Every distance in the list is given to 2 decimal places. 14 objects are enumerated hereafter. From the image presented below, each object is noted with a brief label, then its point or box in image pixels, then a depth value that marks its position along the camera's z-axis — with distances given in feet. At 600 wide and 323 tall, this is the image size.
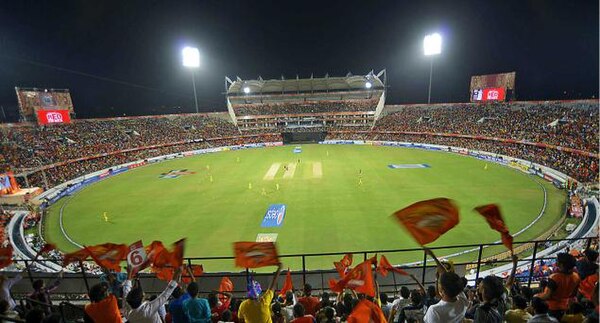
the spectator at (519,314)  13.43
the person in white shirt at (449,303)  11.96
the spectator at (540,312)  11.51
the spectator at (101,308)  13.96
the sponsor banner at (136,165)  160.41
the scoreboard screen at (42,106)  159.12
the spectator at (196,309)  15.64
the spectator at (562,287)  16.56
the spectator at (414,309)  16.75
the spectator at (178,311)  16.21
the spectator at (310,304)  20.48
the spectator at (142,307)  14.69
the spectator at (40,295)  20.87
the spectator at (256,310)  15.06
